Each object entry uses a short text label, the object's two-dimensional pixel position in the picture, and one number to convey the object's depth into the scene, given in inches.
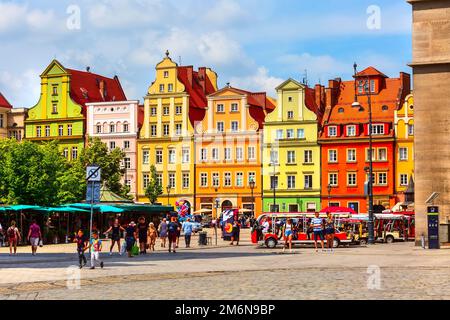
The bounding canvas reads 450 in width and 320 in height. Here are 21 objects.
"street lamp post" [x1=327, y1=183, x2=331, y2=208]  3578.7
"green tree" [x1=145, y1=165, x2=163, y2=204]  3703.2
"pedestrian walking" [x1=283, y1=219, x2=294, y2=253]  1718.8
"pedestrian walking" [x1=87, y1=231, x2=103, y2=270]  1132.5
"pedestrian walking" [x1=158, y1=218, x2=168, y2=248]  1868.2
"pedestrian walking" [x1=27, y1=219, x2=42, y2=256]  1566.2
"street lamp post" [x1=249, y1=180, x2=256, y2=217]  3769.7
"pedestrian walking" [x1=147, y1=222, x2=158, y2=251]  1745.8
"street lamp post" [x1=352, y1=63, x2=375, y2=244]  2003.0
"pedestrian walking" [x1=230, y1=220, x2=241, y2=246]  2088.2
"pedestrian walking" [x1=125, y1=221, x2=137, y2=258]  1480.1
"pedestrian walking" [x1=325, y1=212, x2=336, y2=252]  1796.3
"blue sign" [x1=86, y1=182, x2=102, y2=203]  1220.5
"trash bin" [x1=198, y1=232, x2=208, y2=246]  2032.5
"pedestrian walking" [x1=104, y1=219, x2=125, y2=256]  1594.9
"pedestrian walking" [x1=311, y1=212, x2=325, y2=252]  1775.3
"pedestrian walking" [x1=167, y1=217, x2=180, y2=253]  1646.2
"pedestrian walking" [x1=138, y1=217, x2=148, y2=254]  1596.9
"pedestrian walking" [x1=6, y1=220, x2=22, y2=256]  1618.5
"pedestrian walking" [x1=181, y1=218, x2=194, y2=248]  1929.1
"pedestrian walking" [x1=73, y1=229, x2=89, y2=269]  1128.8
